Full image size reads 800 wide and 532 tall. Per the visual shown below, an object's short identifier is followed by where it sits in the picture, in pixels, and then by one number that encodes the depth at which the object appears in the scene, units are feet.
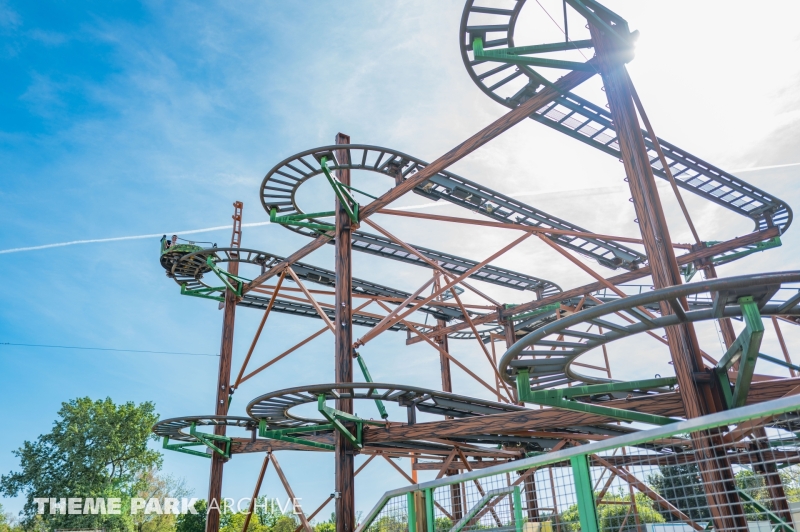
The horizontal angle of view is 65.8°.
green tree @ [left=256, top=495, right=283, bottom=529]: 149.28
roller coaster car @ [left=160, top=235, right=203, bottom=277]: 65.41
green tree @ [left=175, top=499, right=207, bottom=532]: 99.45
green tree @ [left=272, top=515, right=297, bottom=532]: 109.81
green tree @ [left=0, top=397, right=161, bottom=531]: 116.16
